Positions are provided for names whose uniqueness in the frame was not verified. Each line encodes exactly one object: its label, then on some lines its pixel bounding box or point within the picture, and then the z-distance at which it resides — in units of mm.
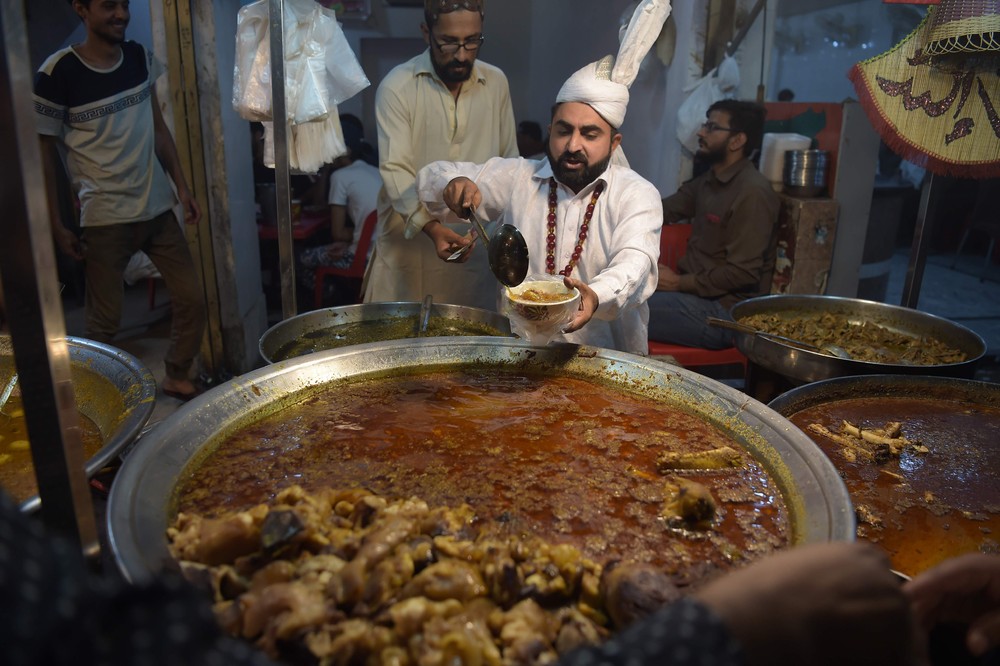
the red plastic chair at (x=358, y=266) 5930
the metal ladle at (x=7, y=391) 2074
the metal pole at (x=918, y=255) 3938
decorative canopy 3266
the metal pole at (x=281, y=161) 2410
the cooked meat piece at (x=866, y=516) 1729
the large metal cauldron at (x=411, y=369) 1252
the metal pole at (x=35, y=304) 813
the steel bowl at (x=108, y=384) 1719
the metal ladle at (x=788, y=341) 2676
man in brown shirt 4492
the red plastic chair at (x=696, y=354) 4160
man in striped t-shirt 4082
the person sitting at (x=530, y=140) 8562
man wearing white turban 2959
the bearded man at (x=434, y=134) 3758
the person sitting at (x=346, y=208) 6582
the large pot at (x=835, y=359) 2465
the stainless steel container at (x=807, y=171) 4758
